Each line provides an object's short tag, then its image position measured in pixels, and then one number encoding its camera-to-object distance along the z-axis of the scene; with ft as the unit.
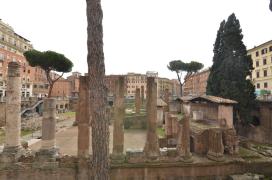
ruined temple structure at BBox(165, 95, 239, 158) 35.06
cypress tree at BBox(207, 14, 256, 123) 66.69
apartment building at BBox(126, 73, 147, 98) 262.88
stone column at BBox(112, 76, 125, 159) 32.12
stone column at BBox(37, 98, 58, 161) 31.50
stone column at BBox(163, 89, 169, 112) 76.15
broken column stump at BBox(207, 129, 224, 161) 33.88
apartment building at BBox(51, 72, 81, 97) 199.17
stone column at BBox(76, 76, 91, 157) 30.25
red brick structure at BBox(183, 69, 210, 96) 218.42
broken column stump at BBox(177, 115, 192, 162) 33.22
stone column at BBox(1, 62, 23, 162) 30.27
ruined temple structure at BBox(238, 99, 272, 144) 66.85
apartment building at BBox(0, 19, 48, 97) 117.29
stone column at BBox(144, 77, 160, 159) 32.53
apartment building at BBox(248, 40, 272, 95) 107.04
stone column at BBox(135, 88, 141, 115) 90.77
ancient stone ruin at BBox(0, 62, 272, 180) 30.07
